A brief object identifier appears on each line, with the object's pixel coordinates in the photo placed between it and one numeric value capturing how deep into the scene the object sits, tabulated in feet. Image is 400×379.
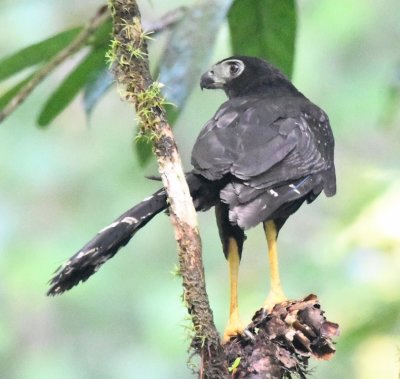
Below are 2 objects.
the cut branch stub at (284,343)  22.29
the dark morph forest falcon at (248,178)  23.84
